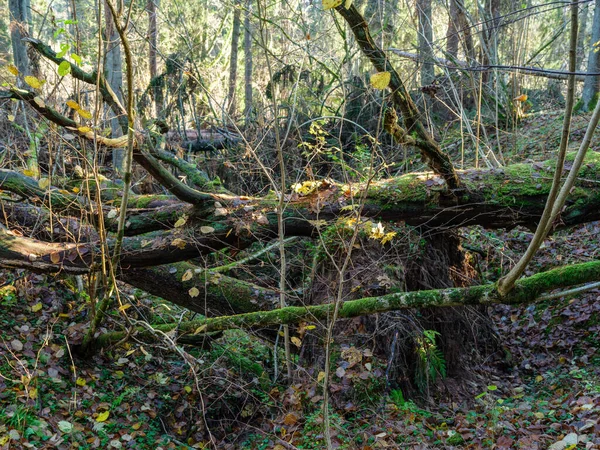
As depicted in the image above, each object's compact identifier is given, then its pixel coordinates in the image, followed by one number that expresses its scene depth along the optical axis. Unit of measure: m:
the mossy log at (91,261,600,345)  3.60
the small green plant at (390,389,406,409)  4.84
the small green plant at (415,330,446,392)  5.04
